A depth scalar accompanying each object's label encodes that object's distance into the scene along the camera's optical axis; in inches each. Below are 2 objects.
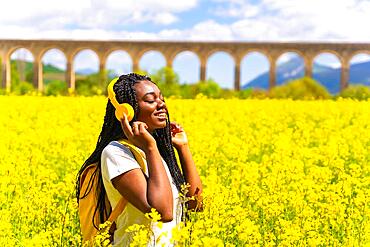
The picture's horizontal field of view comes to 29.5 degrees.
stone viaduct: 1834.4
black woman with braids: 114.7
